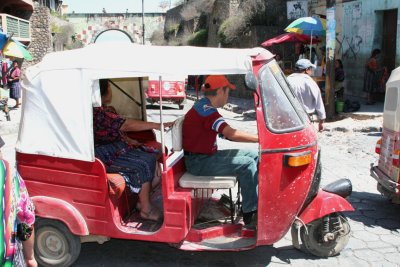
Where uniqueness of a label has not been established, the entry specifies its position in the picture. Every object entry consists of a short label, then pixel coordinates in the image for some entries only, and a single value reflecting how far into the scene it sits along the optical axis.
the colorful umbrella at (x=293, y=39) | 16.07
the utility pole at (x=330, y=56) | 11.91
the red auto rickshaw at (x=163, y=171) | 3.82
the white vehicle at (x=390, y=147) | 5.04
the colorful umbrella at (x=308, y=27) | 14.44
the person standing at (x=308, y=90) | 7.12
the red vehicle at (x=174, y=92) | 16.81
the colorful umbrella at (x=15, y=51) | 12.42
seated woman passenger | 4.34
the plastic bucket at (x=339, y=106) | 13.09
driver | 3.99
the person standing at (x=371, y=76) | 14.20
